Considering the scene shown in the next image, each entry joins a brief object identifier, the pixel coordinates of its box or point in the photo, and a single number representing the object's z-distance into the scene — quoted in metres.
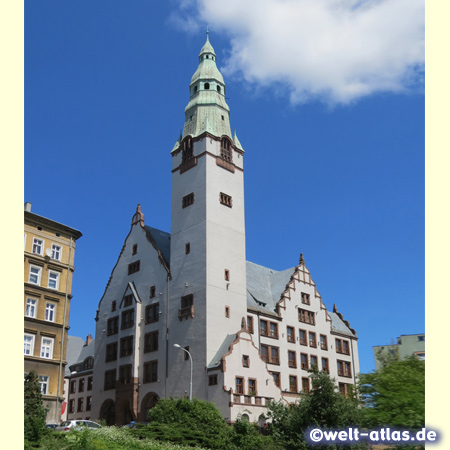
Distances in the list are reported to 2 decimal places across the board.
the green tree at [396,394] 17.61
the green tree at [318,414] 31.66
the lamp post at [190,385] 54.53
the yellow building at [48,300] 48.34
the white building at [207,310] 58.09
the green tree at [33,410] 27.36
